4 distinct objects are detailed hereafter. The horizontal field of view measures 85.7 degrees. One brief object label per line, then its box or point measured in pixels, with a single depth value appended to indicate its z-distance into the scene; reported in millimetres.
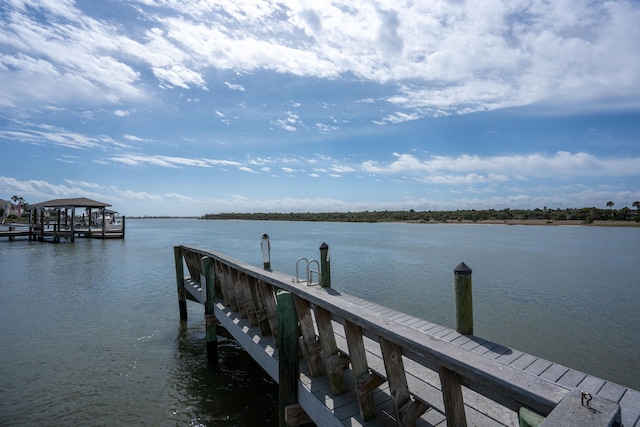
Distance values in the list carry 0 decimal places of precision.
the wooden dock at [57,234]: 39062
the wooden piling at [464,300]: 5973
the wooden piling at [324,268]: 8984
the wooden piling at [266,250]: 11284
